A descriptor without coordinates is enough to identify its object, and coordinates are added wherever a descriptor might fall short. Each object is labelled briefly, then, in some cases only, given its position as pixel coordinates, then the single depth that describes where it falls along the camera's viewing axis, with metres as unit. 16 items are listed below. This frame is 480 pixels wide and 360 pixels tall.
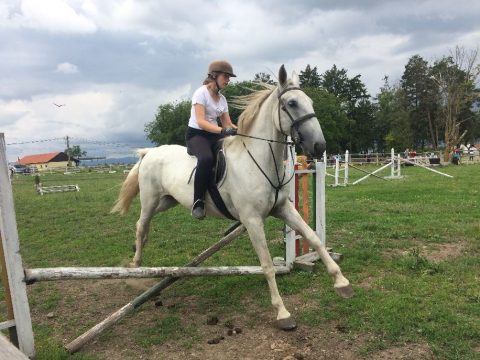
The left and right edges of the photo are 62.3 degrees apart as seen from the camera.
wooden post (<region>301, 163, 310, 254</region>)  6.54
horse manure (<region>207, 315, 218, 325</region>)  4.59
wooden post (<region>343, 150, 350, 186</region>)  18.50
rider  4.86
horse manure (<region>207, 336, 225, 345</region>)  4.11
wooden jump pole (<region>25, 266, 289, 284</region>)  3.81
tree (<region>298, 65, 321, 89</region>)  81.44
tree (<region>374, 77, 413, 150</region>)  63.41
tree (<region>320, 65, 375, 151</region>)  74.69
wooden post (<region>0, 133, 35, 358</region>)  3.53
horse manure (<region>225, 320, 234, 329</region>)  4.44
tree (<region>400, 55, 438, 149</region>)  62.18
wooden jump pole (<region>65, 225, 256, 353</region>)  4.13
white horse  4.09
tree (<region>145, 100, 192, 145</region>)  70.69
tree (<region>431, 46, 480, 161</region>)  40.62
